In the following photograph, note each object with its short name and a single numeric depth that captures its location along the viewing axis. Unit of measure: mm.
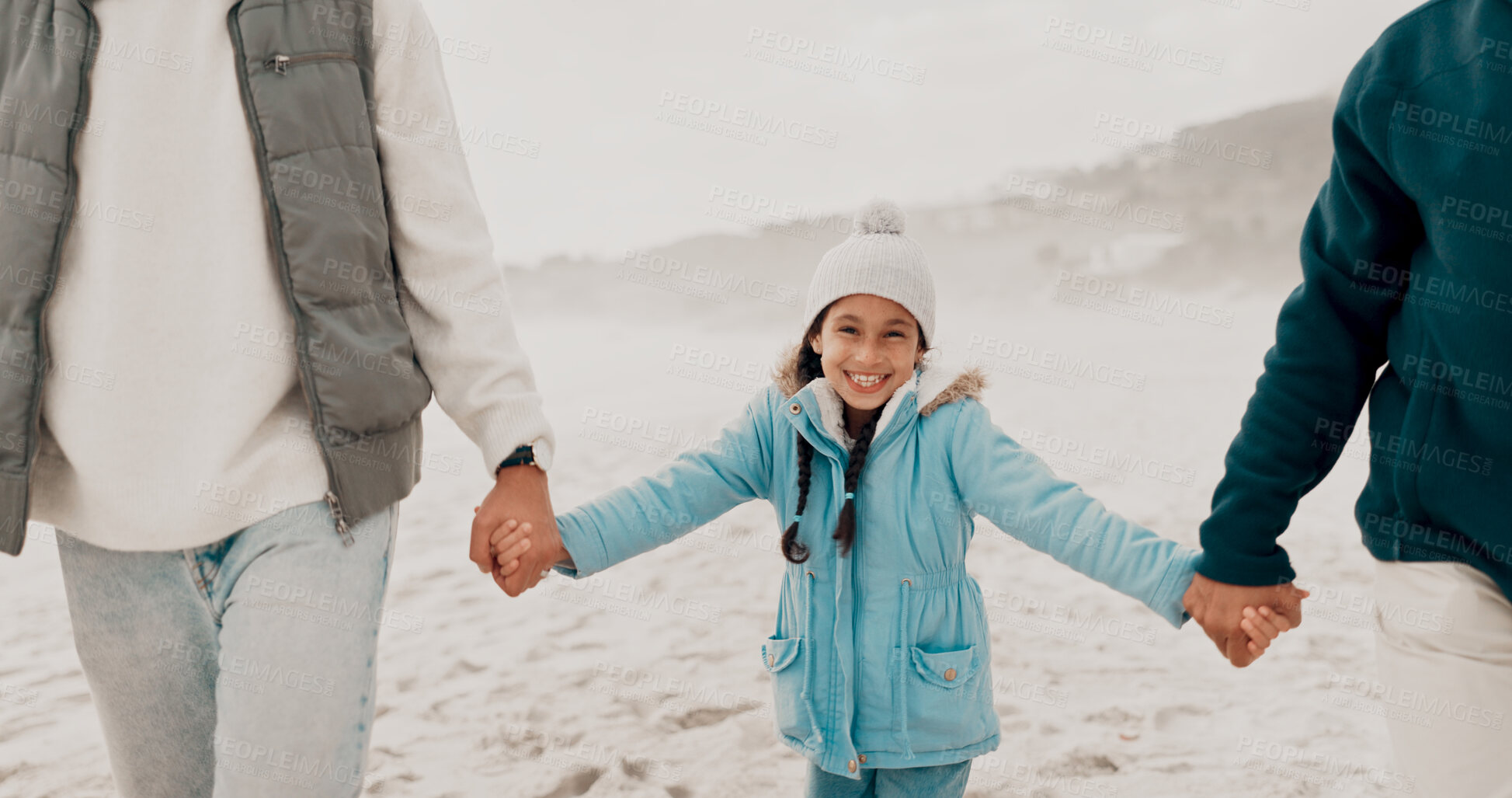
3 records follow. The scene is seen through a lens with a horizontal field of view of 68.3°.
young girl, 2174
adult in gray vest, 1634
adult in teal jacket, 1483
